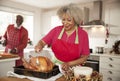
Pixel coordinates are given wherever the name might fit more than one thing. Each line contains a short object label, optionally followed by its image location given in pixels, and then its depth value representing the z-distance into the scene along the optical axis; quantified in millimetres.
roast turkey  1171
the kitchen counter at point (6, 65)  2400
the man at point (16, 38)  2807
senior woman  1492
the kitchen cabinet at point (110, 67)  3164
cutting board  2291
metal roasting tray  1146
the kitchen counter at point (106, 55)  3172
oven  3438
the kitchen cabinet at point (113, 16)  3389
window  3939
